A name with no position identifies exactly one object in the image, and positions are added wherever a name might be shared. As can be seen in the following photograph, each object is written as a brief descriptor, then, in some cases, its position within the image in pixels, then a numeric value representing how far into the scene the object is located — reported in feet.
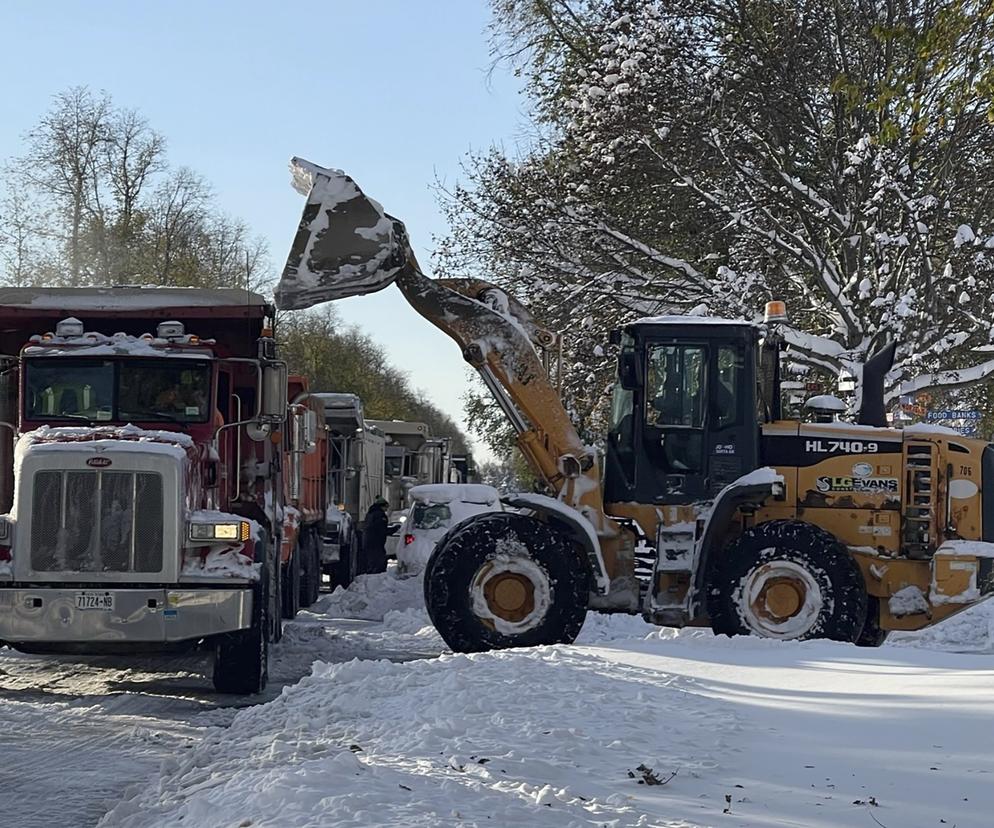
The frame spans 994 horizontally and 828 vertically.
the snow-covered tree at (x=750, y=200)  80.23
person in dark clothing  97.27
